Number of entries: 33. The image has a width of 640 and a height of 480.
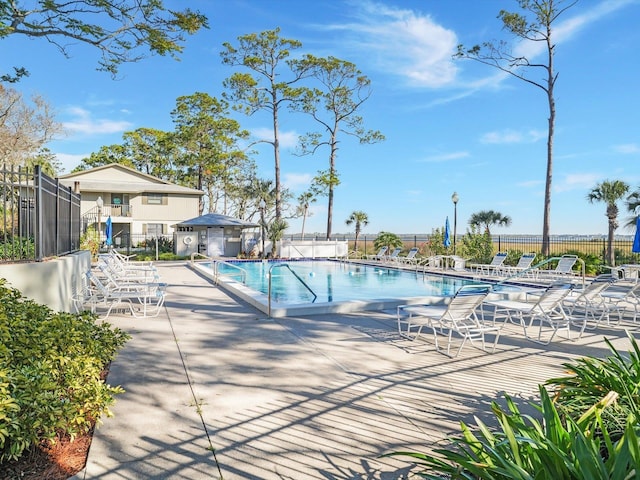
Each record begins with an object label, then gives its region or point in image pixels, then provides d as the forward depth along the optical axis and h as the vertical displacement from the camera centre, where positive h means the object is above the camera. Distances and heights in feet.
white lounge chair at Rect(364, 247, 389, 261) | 71.15 -1.91
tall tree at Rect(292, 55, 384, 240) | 103.50 +33.39
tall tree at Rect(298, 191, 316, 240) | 118.13 +11.08
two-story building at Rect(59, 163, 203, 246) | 106.73 +11.14
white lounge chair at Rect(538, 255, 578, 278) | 45.96 -2.61
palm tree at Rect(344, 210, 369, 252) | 102.89 +5.89
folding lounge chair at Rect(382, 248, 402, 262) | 67.49 -1.90
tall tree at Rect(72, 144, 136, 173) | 143.23 +28.73
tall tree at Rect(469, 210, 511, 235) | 95.14 +5.79
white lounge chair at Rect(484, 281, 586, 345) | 21.52 -3.23
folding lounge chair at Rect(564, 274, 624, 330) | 24.29 -3.27
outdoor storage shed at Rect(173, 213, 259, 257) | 87.61 +1.61
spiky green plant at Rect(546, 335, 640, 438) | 9.29 -3.39
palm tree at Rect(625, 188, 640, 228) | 58.95 +5.23
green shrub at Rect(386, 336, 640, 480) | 6.26 -3.27
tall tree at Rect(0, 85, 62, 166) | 87.45 +24.94
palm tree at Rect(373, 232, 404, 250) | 82.84 +0.79
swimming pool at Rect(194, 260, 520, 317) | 29.04 -4.20
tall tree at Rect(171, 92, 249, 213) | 120.67 +31.10
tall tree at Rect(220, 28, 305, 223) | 97.55 +37.57
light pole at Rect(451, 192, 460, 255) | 64.39 +5.01
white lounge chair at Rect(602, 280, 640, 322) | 26.43 -4.00
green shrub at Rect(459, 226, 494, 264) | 66.33 -0.41
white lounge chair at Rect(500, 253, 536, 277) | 50.92 -2.71
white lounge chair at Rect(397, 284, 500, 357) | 19.21 -3.23
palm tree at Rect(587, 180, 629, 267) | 59.67 +6.51
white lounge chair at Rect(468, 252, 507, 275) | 52.30 -2.51
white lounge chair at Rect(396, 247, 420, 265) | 63.95 -2.03
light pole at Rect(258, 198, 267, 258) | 88.12 +6.64
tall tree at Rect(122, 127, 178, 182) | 141.18 +29.64
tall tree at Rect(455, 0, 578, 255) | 65.77 +31.48
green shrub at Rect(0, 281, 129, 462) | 8.45 -2.92
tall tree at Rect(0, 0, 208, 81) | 38.09 +19.65
